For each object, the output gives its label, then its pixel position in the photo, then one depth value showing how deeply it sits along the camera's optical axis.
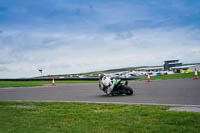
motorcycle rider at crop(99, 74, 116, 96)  14.24
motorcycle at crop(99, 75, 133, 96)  14.27
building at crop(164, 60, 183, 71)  113.88
